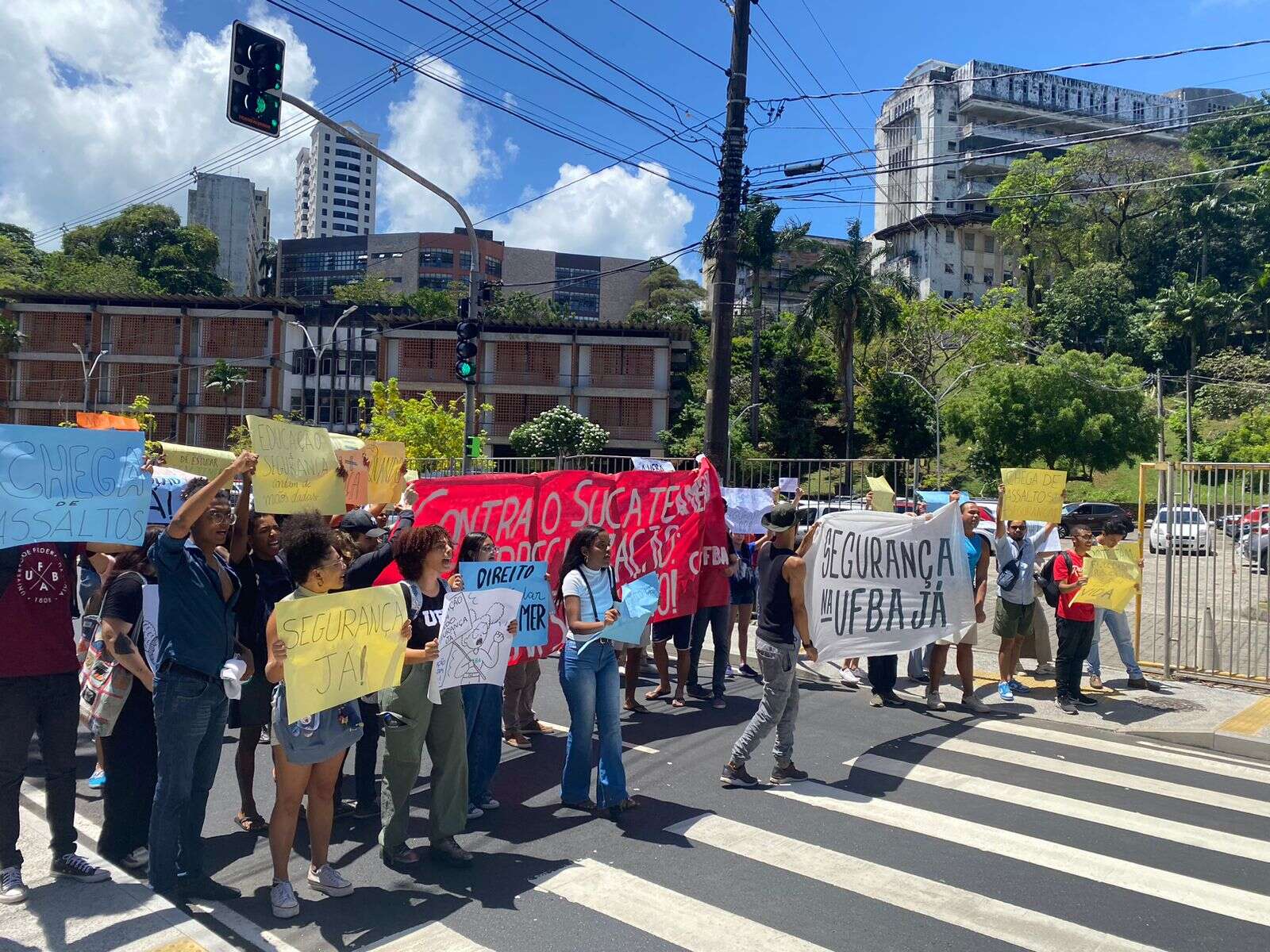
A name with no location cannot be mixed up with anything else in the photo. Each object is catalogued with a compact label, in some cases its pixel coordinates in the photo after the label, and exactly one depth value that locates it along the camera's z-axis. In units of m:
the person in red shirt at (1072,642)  9.41
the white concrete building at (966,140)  95.88
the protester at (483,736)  6.30
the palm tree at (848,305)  53.44
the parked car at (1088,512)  36.72
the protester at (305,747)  4.78
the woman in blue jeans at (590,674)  6.29
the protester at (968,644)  9.50
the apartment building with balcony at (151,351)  60.66
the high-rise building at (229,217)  110.25
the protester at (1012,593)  10.08
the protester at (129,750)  5.32
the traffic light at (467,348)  16.81
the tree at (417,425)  33.53
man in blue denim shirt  4.84
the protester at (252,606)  5.79
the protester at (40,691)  4.78
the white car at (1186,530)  10.62
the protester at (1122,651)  10.30
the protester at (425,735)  5.35
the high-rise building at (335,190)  179.62
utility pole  13.45
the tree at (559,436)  49.66
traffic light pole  11.39
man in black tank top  6.92
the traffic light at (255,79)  10.27
